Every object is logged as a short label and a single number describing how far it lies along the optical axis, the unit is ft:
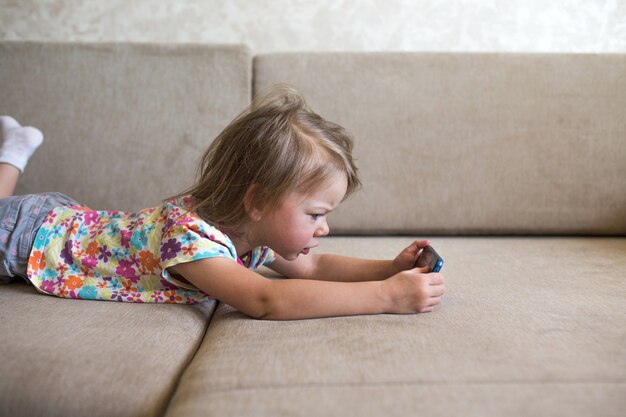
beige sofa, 5.52
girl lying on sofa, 3.48
